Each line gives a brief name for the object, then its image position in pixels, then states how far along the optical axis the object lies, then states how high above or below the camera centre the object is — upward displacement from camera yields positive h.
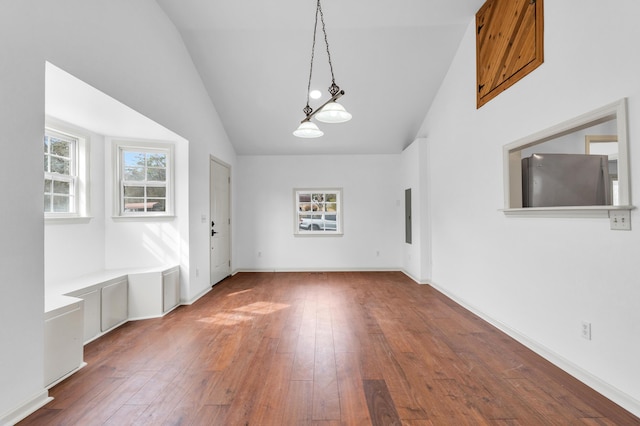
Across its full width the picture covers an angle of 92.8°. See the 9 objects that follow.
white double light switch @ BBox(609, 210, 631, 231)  1.92 -0.05
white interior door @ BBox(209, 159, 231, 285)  5.25 -0.10
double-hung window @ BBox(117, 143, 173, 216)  4.12 +0.52
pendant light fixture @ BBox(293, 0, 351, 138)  2.60 +0.92
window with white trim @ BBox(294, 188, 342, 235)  6.76 +0.12
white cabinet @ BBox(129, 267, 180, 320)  3.69 -0.95
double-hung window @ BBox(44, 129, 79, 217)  3.33 +0.51
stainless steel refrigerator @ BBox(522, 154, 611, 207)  2.54 +0.28
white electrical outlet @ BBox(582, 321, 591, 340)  2.21 -0.86
